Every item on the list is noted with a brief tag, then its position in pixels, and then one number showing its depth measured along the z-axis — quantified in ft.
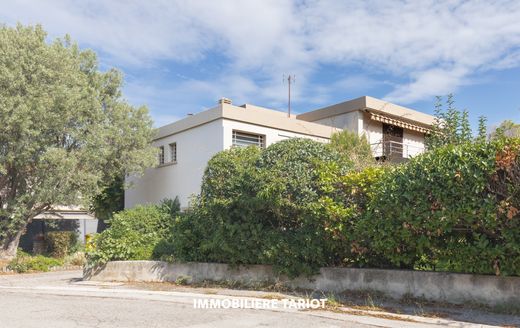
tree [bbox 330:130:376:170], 38.91
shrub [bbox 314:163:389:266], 27.78
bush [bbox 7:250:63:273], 49.29
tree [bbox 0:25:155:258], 48.91
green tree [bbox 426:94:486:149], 34.78
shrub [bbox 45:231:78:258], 62.39
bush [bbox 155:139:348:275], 30.42
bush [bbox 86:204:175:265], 40.04
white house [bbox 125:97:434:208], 51.34
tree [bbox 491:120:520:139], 40.67
